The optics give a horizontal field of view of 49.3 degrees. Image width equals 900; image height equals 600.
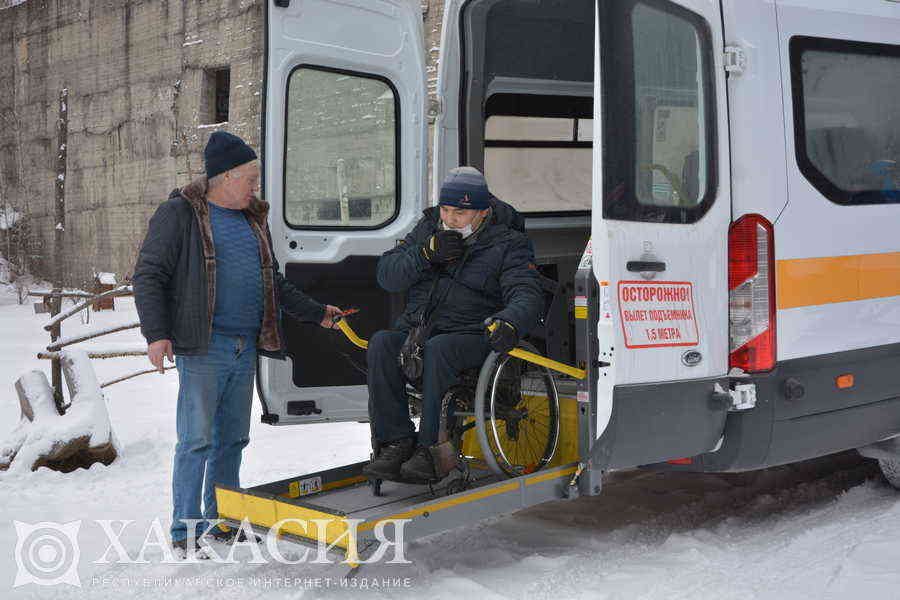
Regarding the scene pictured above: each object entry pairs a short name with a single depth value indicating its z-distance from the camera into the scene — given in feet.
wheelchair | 12.50
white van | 11.46
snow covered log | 18.04
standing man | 12.75
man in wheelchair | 12.50
